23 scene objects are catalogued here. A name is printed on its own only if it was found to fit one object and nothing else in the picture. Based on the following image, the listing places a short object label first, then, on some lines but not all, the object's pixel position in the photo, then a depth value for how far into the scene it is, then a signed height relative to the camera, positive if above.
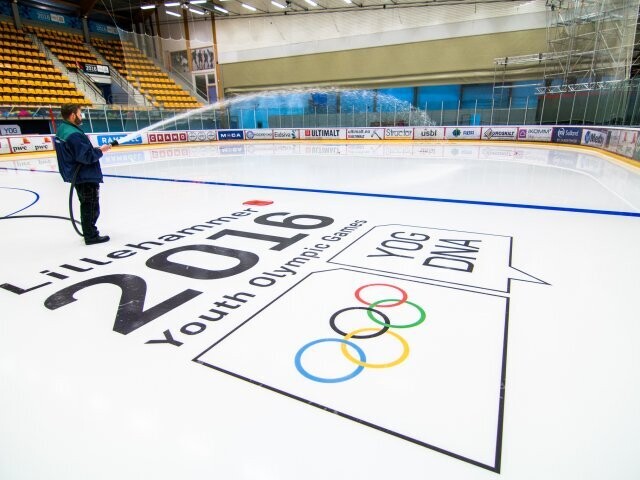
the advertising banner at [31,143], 14.55 -0.64
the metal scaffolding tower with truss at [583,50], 12.90 +2.55
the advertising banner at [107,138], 16.46 -0.54
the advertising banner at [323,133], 20.91 -0.57
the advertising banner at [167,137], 19.15 -0.61
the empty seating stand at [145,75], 24.41 +3.04
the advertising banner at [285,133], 21.80 -0.57
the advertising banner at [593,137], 12.64 -0.61
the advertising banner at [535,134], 16.38 -0.60
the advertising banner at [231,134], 22.04 -0.60
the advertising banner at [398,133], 19.47 -0.57
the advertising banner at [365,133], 20.05 -0.57
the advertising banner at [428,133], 18.93 -0.58
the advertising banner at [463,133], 18.25 -0.58
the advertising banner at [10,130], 14.72 -0.14
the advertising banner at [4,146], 14.21 -0.69
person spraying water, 3.66 -0.30
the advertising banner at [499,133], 17.40 -0.57
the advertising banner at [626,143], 9.90 -0.62
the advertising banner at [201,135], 20.61 -0.61
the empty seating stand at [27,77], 17.67 +2.28
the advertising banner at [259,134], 22.11 -0.61
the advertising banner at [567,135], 14.84 -0.60
